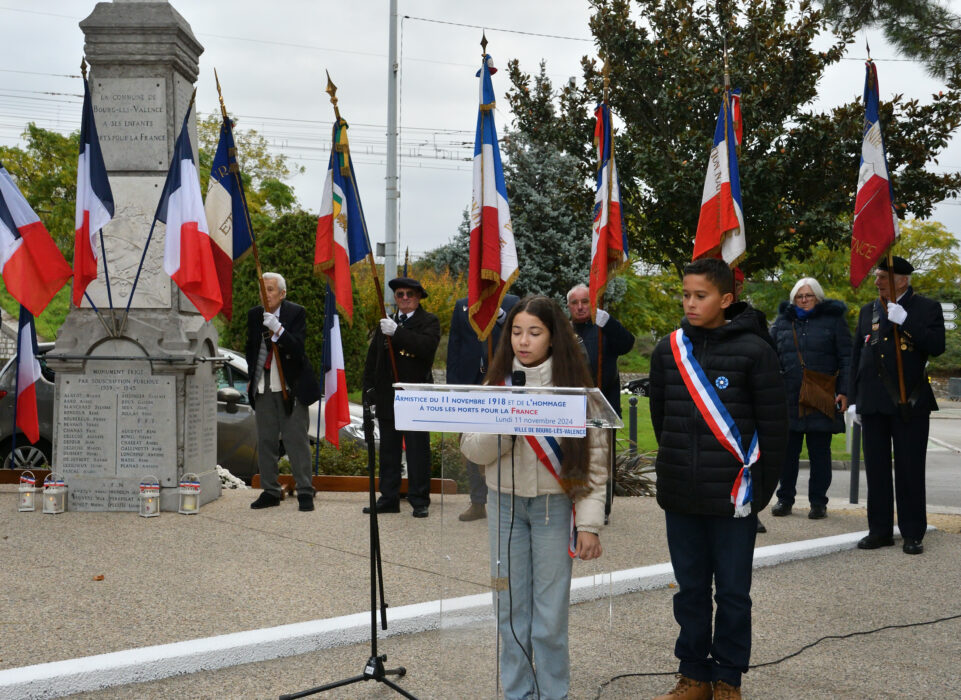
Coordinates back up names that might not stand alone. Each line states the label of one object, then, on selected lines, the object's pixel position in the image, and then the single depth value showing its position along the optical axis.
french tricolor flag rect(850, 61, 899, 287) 6.86
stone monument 8.26
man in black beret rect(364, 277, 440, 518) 8.05
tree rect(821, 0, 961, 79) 8.85
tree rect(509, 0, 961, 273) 15.18
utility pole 21.75
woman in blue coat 8.02
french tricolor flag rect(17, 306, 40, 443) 8.64
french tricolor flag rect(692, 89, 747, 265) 6.93
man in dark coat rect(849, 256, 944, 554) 6.82
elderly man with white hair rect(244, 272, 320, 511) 8.38
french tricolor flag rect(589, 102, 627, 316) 7.14
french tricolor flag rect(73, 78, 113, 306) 7.82
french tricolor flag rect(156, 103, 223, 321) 7.70
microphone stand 3.94
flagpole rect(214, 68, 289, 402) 7.19
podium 3.35
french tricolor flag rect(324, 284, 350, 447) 7.64
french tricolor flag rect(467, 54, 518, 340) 5.73
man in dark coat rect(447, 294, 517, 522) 8.02
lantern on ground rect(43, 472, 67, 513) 8.07
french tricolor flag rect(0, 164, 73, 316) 7.82
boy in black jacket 3.86
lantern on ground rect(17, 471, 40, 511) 8.15
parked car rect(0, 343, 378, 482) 10.12
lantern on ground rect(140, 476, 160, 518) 7.96
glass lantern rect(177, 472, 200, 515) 8.09
